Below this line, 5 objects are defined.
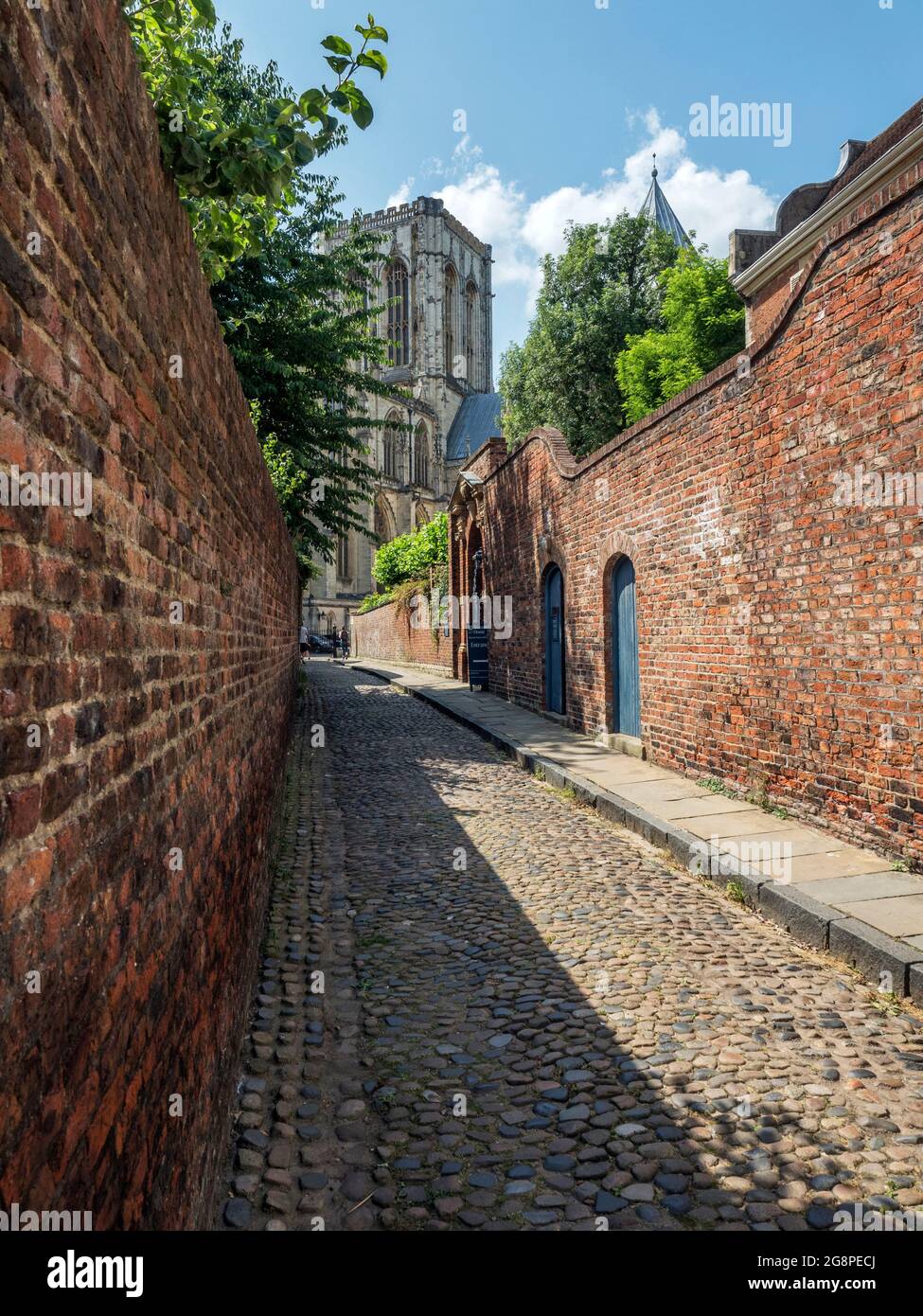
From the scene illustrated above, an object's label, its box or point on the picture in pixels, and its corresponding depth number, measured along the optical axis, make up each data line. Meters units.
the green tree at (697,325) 22.97
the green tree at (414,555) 26.12
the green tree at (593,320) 27.88
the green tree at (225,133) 2.78
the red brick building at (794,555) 5.05
